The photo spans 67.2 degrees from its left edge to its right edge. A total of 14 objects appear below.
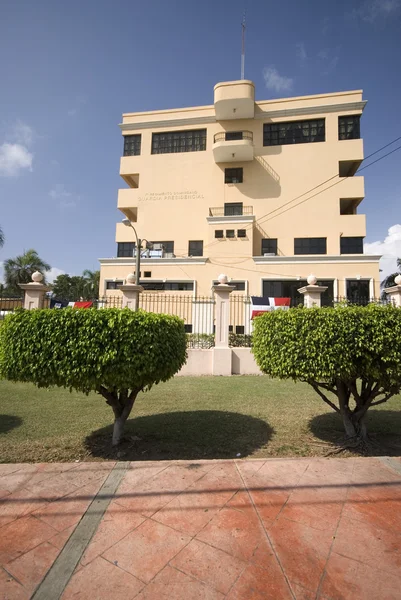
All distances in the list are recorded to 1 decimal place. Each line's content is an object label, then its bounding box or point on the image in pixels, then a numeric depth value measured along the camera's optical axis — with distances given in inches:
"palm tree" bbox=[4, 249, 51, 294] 1190.9
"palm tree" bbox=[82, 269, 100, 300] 1584.0
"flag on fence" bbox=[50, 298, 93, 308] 390.5
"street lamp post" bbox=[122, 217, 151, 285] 602.1
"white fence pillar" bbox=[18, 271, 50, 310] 307.1
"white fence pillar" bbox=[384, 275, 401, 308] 331.5
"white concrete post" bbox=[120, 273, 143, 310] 354.9
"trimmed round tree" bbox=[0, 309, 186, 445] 138.9
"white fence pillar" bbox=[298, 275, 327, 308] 345.0
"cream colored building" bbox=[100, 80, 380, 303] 836.6
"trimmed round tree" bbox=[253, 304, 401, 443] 145.6
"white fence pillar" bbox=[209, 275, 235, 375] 369.7
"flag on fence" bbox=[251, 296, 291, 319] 466.3
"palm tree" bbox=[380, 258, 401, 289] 980.6
